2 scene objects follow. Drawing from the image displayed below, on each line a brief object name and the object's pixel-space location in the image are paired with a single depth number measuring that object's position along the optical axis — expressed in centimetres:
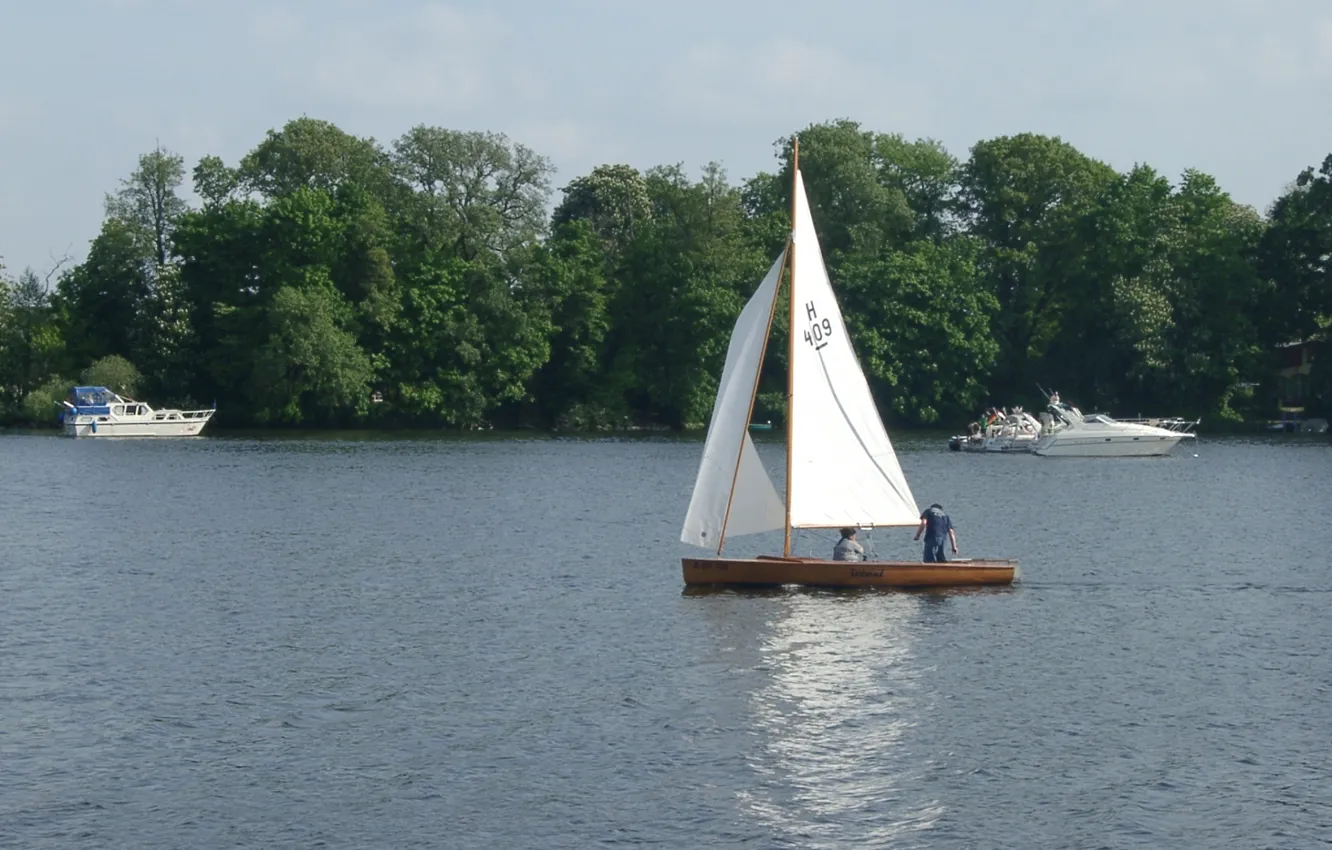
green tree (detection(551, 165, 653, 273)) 15575
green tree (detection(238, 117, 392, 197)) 14750
